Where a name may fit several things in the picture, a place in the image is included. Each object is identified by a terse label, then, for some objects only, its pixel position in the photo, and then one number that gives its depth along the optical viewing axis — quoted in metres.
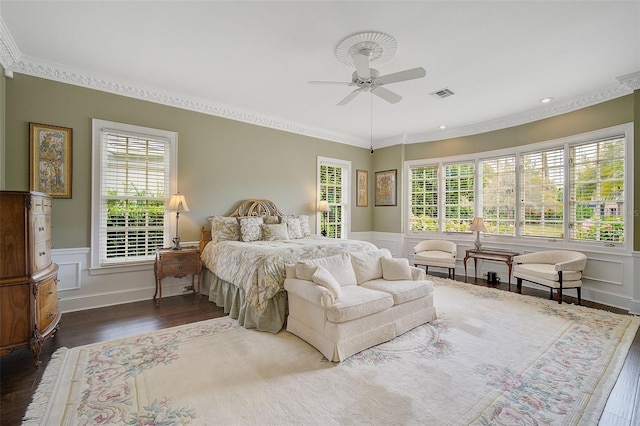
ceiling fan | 2.99
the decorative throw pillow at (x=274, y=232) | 4.83
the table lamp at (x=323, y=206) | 6.35
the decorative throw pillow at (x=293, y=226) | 5.23
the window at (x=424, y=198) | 6.75
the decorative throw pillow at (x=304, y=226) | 5.47
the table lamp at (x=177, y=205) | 4.38
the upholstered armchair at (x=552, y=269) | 4.18
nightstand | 4.12
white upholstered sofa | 2.67
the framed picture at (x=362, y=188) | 7.38
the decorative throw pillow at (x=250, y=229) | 4.70
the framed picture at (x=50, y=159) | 3.61
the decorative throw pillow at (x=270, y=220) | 5.27
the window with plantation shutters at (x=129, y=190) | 4.05
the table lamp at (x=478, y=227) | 5.58
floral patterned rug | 1.95
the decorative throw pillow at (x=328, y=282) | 2.74
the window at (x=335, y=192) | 6.80
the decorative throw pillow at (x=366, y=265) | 3.53
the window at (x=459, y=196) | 6.24
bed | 3.27
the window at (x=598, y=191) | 4.33
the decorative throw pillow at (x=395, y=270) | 3.59
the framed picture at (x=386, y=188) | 7.21
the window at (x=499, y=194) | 5.64
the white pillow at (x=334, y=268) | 3.10
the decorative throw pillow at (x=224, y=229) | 4.67
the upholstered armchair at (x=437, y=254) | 5.63
